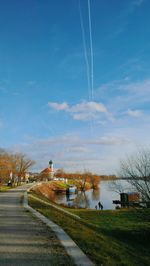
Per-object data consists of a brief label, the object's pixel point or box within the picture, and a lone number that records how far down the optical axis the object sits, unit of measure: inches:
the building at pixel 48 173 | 3631.2
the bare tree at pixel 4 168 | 1523.8
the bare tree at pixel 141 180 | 371.5
